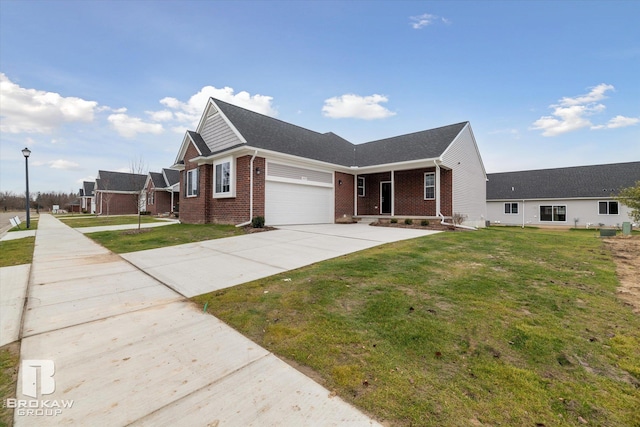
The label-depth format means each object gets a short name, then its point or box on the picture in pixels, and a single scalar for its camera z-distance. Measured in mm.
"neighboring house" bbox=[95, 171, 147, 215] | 34297
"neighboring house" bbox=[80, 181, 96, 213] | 44188
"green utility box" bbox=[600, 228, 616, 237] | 12135
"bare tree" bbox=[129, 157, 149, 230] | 16625
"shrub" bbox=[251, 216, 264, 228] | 11984
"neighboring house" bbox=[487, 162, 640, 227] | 23562
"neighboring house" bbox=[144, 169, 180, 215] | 30797
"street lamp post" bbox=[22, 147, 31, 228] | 15372
